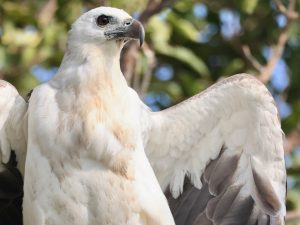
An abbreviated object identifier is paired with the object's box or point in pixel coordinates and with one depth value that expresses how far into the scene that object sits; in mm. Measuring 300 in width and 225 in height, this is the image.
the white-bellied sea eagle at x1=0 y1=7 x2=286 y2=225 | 16641
